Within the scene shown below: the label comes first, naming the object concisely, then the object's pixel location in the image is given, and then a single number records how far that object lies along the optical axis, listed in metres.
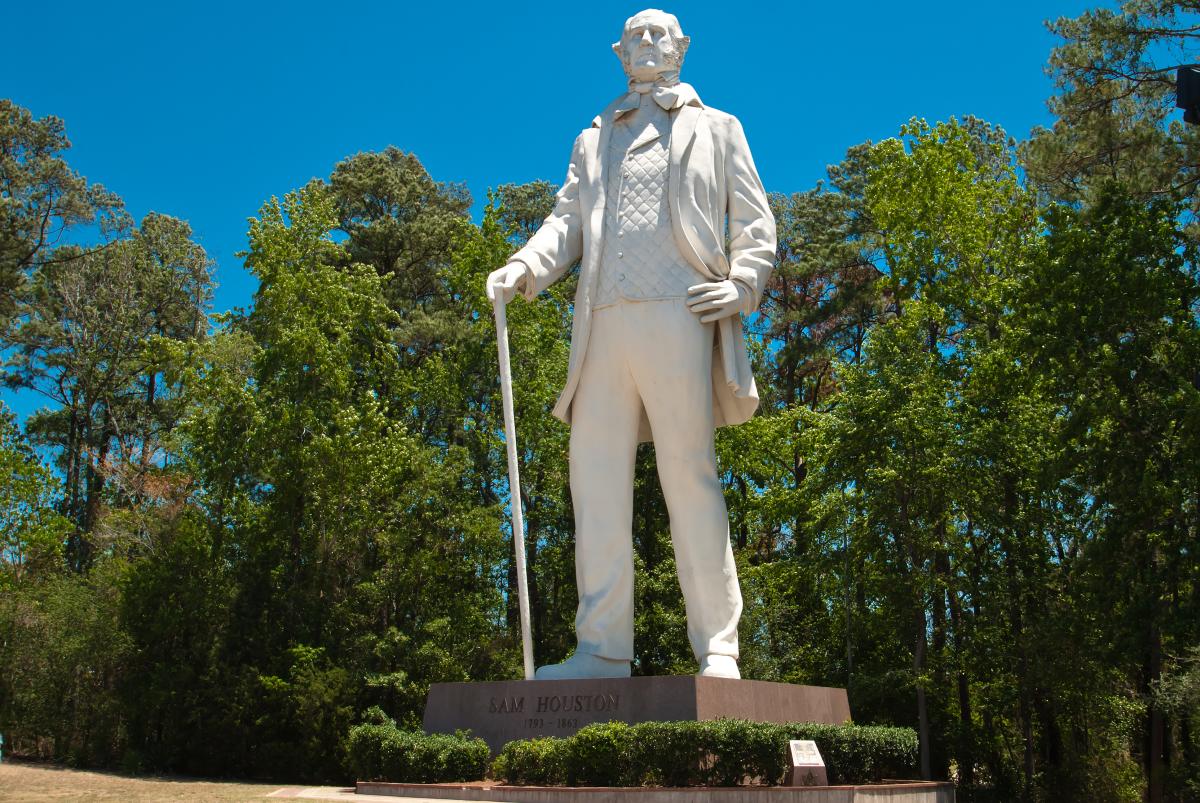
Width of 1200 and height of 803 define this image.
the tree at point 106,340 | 30.48
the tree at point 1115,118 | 17.67
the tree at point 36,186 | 29.14
